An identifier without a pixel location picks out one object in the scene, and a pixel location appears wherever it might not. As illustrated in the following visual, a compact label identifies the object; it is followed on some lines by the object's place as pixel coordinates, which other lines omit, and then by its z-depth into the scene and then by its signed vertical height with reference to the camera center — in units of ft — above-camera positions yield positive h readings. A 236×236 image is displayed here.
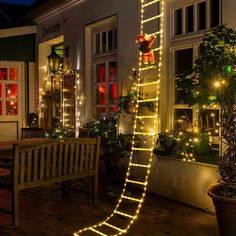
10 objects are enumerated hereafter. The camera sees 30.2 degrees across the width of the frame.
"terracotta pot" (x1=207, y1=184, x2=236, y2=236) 14.25 -3.31
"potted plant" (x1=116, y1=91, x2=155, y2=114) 22.66 +0.62
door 36.47 +1.24
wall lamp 30.89 +3.80
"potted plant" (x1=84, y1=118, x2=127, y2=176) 22.89 -1.65
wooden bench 17.01 -2.11
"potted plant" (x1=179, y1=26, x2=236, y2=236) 14.49 +0.68
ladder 21.42 -0.26
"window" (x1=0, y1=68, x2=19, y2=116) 36.42 +1.88
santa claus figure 20.77 +3.34
